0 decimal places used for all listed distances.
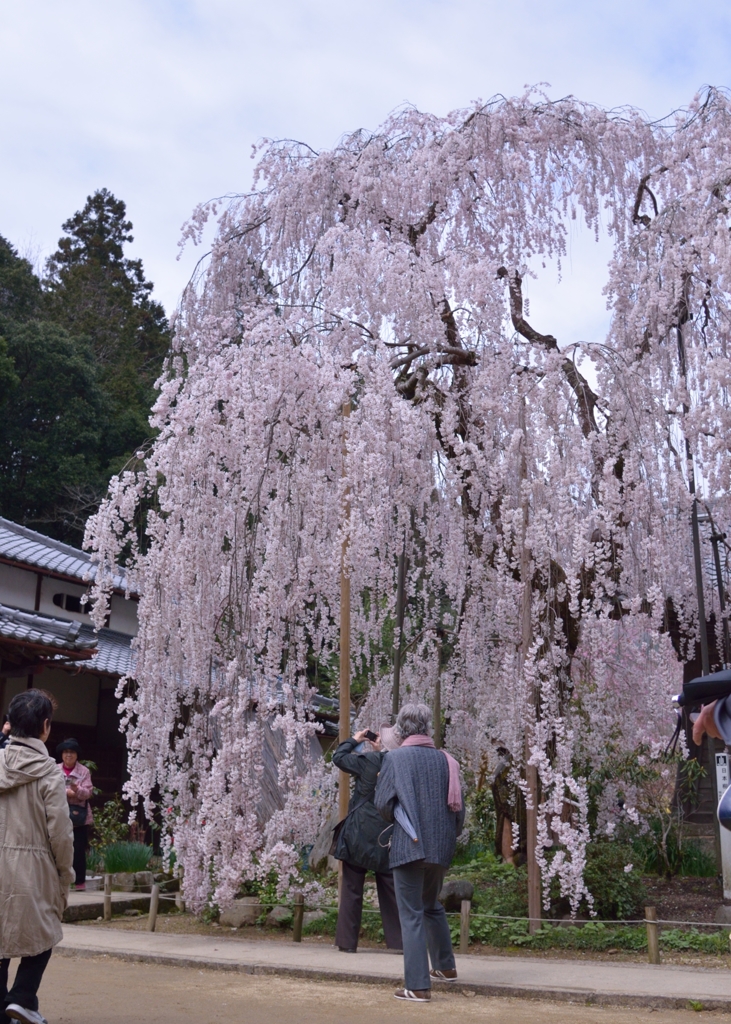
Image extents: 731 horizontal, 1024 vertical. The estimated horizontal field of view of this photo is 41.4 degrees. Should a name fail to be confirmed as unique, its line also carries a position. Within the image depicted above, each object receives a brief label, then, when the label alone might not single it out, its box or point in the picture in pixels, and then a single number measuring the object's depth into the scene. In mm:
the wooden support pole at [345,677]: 7566
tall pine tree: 28766
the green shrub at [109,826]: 12602
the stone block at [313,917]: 7848
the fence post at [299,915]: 7523
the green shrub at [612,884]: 7766
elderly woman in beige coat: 4059
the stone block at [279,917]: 8008
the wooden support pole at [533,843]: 7242
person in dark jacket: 6484
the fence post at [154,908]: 8042
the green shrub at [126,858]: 10586
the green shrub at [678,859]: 10406
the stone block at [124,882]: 10547
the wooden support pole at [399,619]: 9070
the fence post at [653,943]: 6469
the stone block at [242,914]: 8164
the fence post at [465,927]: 7059
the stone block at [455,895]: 8055
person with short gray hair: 5230
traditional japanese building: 11758
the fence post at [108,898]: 8977
